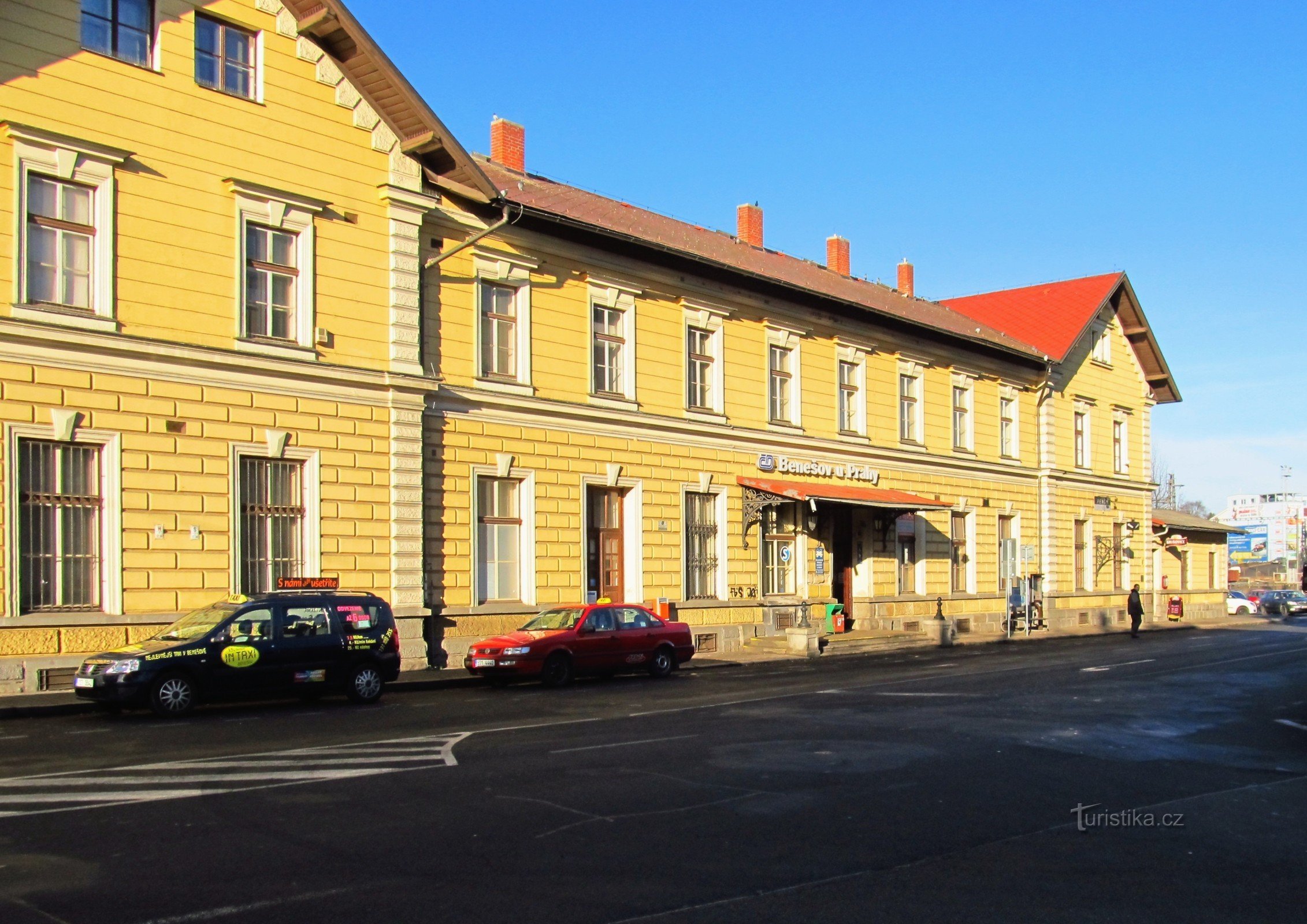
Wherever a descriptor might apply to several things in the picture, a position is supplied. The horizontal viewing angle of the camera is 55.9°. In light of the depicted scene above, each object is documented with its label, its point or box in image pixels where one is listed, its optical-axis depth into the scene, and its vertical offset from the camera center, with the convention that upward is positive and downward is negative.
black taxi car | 15.90 -1.88
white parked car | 62.34 -4.78
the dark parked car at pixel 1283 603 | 62.62 -4.71
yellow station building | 18.61 +2.83
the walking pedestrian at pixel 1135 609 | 39.62 -3.10
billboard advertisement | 97.62 -2.80
